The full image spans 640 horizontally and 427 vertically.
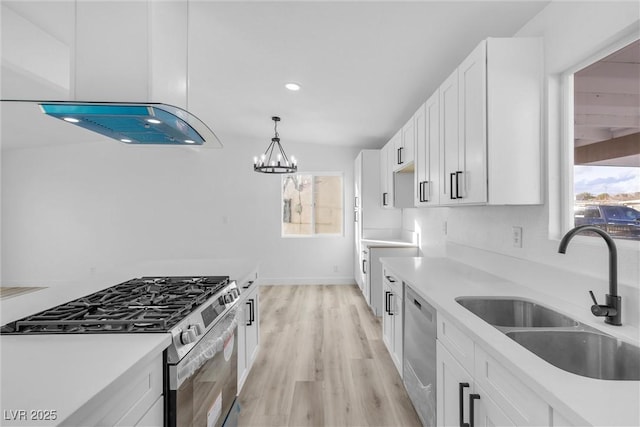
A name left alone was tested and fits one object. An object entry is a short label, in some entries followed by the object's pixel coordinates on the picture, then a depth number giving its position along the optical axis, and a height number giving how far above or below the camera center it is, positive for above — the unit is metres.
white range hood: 1.41 +0.67
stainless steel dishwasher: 1.62 -0.82
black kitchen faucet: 1.14 -0.26
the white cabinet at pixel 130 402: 0.72 -0.51
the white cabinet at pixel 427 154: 2.31 +0.51
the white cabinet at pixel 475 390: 0.87 -0.60
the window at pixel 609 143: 1.33 +0.34
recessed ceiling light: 3.17 +1.35
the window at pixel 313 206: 5.75 +0.18
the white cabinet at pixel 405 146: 2.93 +0.72
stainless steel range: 1.08 -0.42
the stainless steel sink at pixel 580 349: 1.07 -0.49
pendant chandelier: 3.98 +0.65
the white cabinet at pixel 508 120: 1.61 +0.51
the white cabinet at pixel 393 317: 2.27 -0.82
